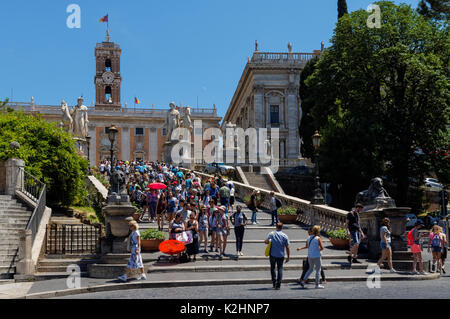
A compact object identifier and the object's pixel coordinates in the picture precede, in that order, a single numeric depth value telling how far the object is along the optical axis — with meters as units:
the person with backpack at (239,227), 16.59
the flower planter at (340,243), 18.17
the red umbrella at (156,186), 22.20
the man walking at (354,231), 15.41
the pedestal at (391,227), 16.47
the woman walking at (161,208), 21.20
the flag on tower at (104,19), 91.87
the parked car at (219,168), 42.41
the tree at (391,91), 33.53
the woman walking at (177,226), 15.79
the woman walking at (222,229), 16.77
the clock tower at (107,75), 107.19
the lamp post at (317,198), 23.20
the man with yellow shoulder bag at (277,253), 12.40
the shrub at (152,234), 17.20
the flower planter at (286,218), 24.11
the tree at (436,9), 41.22
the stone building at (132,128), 93.69
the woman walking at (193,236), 16.12
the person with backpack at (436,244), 15.57
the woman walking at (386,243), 14.88
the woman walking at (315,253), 12.55
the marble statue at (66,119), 39.81
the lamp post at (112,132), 24.60
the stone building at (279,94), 66.31
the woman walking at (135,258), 13.74
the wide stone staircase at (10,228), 16.09
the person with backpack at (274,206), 22.66
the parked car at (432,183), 45.12
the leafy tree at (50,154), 23.81
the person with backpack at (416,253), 14.90
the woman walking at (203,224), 17.62
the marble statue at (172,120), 45.00
